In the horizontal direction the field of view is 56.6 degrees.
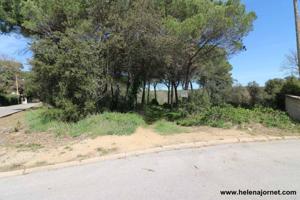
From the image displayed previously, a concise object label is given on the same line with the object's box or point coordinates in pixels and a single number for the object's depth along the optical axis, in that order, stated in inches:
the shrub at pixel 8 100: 1872.5
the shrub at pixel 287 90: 511.5
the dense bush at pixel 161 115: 454.9
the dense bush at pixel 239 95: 789.7
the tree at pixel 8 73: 2017.7
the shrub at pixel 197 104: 448.5
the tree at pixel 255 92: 704.0
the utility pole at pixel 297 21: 468.8
